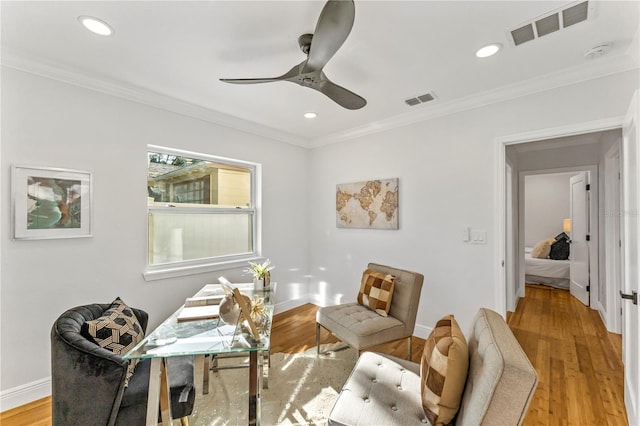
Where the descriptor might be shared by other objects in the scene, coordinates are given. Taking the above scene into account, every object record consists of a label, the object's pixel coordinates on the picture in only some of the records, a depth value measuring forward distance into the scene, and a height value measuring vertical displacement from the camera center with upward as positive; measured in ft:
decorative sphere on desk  5.38 -1.95
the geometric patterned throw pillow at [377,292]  8.13 -2.46
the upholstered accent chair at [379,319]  7.30 -3.10
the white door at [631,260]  4.92 -0.94
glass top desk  4.42 -2.29
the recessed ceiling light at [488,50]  6.07 +3.79
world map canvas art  10.67 +0.40
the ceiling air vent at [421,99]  8.62 +3.82
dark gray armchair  4.25 -2.72
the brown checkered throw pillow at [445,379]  3.83 -2.42
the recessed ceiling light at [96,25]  5.18 +3.80
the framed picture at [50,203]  6.33 +0.31
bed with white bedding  16.30 -3.71
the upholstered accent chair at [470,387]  3.20 -2.53
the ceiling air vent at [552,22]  4.95 +3.79
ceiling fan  3.86 +2.87
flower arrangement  7.91 -1.73
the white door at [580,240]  13.65 -1.45
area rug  6.01 -4.56
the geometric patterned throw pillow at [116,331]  4.81 -2.20
